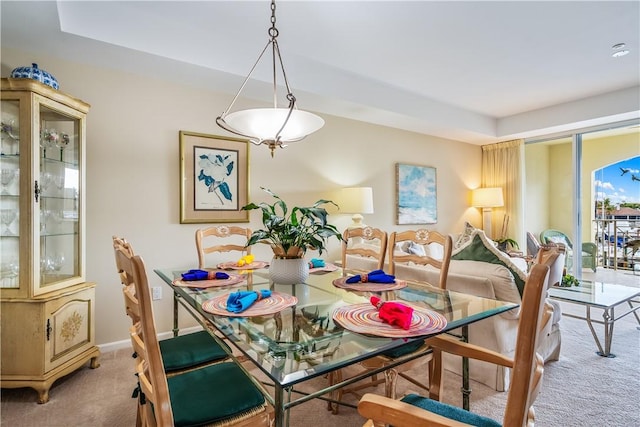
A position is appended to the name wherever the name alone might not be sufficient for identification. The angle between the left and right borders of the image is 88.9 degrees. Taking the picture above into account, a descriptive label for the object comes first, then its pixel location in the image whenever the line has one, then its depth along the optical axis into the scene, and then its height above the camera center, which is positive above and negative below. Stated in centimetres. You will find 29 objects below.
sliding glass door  427 +39
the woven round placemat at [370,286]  160 -37
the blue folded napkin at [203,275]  169 -33
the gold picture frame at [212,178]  296 +33
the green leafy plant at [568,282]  308 -64
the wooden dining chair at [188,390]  85 -62
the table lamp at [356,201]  358 +13
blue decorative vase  201 +86
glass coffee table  247 -67
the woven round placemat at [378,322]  101 -37
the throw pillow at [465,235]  300 -20
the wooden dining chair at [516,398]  63 -40
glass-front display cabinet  194 -27
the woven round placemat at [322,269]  208 -37
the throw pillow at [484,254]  203 -28
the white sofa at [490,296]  199 -50
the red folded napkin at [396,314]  103 -33
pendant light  170 +48
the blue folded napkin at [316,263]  219 -34
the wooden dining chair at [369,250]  216 -25
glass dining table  85 -39
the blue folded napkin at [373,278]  170 -34
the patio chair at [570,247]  450 -46
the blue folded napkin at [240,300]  120 -33
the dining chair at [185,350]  135 -64
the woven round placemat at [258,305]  119 -36
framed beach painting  451 +27
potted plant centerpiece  164 -14
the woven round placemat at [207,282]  160 -36
